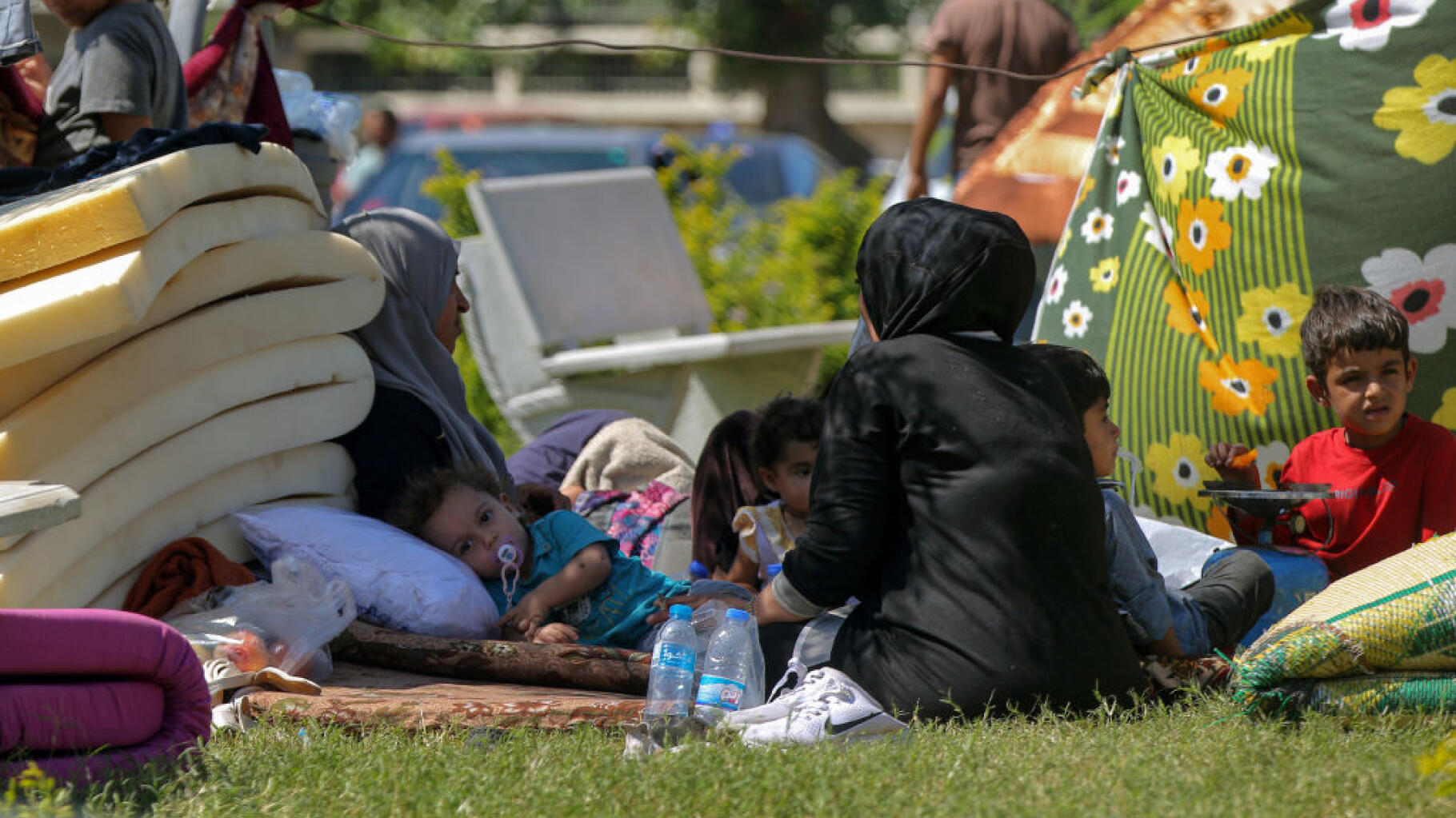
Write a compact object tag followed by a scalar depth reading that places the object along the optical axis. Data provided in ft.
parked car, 91.25
